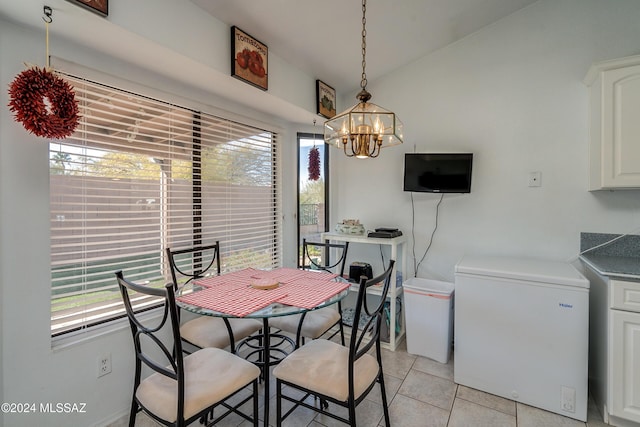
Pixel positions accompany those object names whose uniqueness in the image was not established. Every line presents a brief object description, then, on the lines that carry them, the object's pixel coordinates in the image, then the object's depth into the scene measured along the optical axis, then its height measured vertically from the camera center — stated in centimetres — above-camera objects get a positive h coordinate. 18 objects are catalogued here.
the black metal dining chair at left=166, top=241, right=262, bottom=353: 193 -77
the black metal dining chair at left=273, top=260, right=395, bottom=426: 141 -82
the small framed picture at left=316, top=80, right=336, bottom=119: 291 +110
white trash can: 243 -93
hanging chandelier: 155 +44
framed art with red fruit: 202 +106
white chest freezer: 182 -81
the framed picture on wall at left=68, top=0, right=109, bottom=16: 133 +93
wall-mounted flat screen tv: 262 +33
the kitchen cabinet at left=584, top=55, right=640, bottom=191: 185 +55
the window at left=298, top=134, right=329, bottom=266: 335 +16
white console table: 265 -60
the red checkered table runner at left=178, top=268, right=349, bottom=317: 153 -48
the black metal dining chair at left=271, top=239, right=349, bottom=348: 211 -83
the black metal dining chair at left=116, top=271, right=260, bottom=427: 125 -81
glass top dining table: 144 -50
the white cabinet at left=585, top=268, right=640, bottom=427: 165 -81
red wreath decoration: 125 +46
